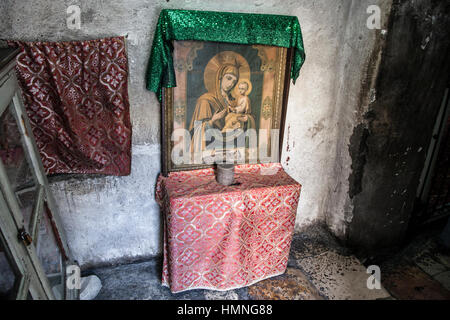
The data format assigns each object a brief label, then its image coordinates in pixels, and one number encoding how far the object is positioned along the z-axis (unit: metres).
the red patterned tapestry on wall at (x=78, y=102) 2.25
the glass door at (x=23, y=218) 1.43
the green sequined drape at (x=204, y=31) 2.32
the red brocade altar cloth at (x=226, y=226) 2.48
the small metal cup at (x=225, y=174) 2.62
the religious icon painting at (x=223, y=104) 2.50
